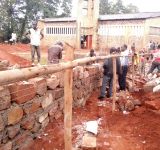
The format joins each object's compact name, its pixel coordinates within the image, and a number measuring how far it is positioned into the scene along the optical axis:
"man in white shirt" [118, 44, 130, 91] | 5.41
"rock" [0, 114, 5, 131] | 2.02
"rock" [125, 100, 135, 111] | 3.85
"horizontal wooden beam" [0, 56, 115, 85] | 1.10
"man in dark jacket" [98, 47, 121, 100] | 4.70
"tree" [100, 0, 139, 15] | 24.40
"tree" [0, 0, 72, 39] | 19.04
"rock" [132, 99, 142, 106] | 4.03
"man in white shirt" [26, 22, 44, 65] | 6.65
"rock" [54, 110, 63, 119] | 3.07
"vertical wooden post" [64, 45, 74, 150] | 1.89
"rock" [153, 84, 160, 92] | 4.67
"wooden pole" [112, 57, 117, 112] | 3.77
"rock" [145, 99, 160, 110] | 3.78
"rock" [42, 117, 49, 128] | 2.72
